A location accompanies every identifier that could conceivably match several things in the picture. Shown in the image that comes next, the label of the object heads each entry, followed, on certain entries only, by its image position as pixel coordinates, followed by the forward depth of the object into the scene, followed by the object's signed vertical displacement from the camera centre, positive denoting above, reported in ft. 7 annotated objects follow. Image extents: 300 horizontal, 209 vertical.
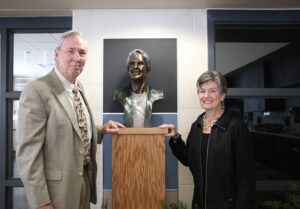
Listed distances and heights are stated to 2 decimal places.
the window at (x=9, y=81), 8.33 +1.35
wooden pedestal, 5.88 -1.54
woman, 4.91 -1.04
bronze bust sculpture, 6.39 +0.60
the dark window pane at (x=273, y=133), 8.73 -0.86
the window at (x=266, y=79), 8.05 +1.35
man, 4.08 -0.50
